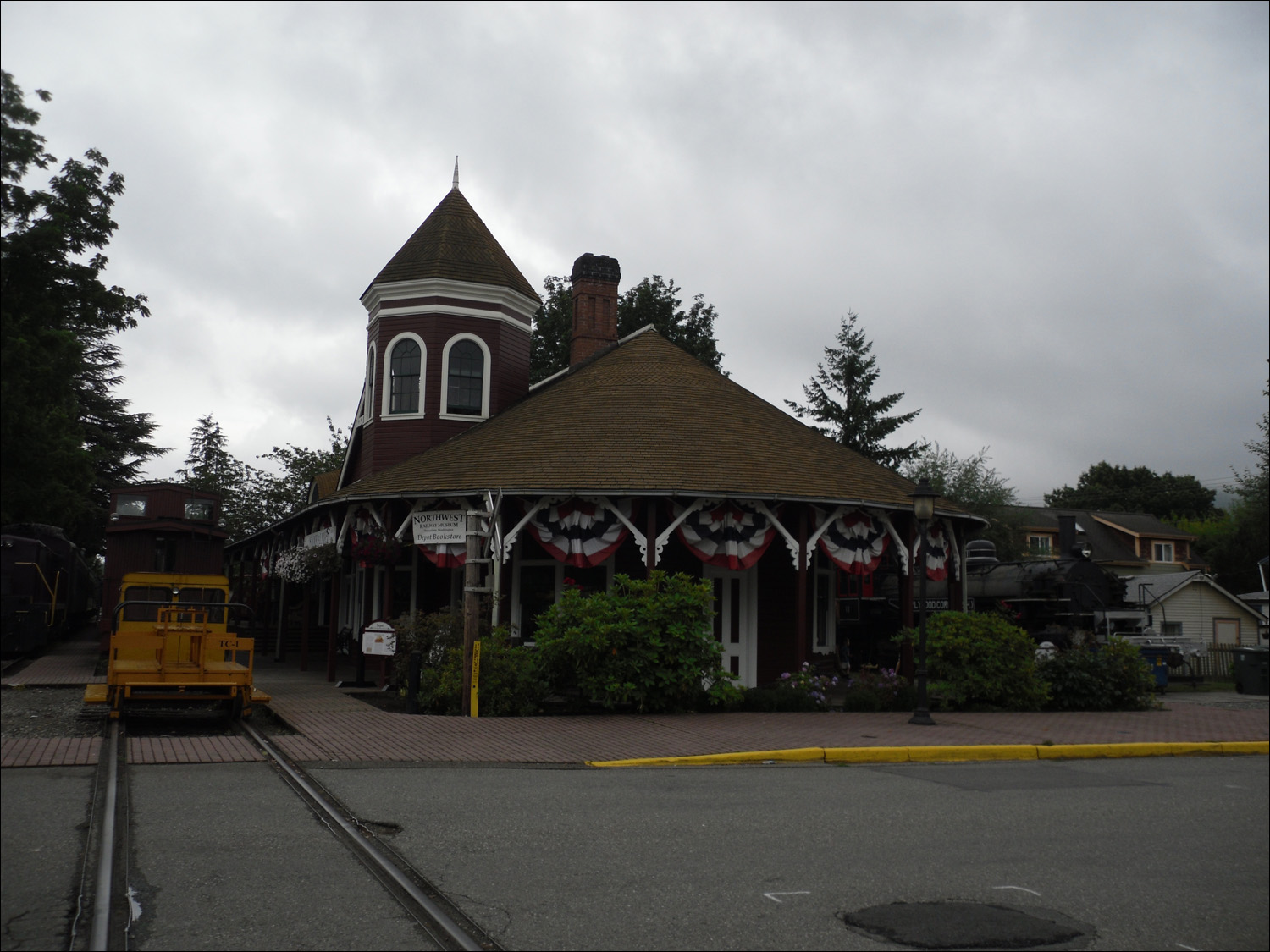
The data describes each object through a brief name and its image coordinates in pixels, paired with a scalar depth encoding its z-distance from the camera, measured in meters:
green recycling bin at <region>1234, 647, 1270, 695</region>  12.99
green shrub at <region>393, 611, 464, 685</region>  16.06
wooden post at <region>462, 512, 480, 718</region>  14.72
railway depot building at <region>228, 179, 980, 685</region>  17.28
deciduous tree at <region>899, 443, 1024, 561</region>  43.34
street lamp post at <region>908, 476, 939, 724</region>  14.72
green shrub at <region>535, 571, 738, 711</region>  14.95
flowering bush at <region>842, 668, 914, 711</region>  16.53
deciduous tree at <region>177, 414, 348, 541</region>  43.22
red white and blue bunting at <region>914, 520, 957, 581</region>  19.61
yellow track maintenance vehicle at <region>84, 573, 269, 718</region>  11.67
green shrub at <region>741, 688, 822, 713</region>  16.08
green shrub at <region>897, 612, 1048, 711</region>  16.62
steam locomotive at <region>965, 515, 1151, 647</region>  25.34
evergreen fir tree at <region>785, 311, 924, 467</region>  47.16
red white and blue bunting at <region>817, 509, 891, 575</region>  18.06
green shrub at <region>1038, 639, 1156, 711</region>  17.16
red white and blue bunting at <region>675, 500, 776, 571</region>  17.23
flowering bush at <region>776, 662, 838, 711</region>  16.41
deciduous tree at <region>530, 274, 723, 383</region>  45.16
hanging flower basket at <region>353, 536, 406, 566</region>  18.02
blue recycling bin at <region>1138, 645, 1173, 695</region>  22.52
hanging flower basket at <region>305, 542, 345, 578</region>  19.73
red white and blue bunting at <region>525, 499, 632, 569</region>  17.12
